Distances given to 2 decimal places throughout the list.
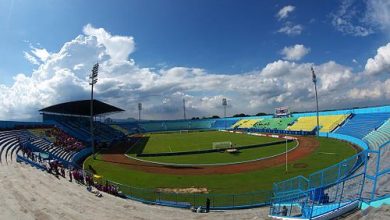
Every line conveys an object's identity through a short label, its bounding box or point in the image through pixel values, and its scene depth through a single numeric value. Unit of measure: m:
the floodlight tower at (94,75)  52.16
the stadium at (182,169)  16.30
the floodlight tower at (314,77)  66.25
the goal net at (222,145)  55.43
